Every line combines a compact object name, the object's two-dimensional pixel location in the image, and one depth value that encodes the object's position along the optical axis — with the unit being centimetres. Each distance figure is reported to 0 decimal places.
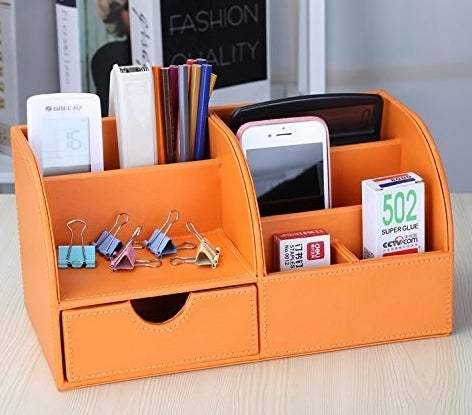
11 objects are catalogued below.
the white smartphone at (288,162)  131
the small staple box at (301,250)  126
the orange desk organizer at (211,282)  119
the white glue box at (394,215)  127
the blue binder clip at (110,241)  128
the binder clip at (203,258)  125
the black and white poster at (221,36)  223
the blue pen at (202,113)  132
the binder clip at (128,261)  125
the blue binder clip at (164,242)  129
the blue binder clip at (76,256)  126
